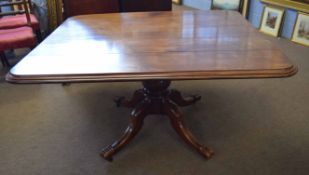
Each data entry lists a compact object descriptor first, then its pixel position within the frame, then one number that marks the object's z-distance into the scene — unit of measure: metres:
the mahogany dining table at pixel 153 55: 1.02
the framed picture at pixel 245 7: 3.37
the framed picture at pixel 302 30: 2.79
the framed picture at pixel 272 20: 3.04
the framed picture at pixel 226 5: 3.45
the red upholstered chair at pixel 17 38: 2.20
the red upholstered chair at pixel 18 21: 2.50
